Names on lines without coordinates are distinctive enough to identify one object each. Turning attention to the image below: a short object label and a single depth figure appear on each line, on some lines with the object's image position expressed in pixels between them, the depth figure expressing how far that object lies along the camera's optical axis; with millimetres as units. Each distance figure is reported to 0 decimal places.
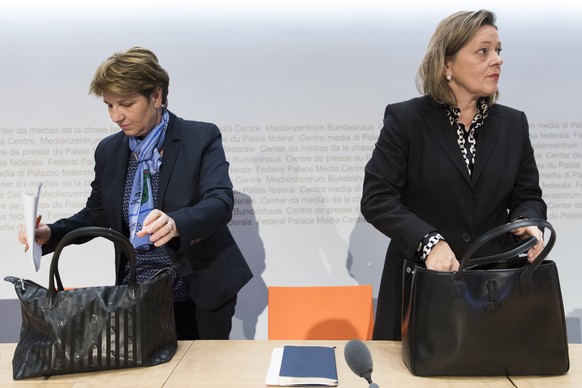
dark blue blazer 2031
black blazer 1854
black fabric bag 1446
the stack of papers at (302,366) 1362
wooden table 1374
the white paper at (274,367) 1377
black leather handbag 1355
